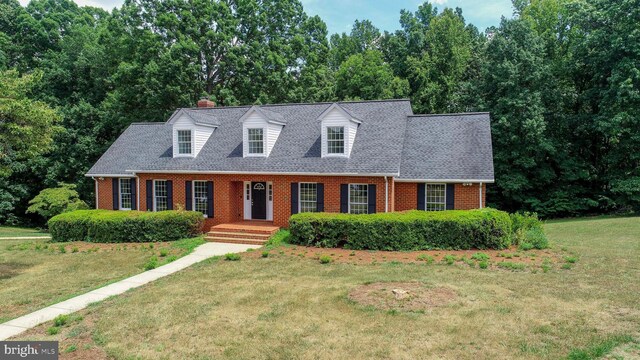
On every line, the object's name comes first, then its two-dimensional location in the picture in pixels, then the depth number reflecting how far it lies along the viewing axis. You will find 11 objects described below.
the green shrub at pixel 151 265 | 13.90
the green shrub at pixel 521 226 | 16.44
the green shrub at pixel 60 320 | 8.85
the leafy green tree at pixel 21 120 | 12.26
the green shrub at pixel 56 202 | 27.69
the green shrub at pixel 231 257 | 14.83
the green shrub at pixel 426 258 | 13.99
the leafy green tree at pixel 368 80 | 33.22
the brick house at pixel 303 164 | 18.80
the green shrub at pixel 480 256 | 14.12
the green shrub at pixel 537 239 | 15.69
